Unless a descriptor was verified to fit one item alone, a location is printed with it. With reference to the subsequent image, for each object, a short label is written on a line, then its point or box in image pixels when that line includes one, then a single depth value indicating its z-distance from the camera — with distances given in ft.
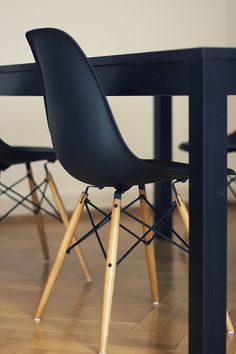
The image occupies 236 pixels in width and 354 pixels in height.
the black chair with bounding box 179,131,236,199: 11.57
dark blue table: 6.14
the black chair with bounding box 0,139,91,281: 10.04
